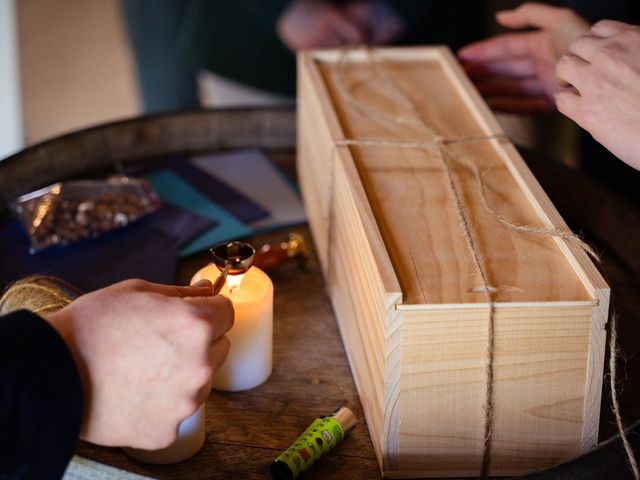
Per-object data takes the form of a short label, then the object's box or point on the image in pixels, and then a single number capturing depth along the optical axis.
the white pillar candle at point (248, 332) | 0.91
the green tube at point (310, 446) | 0.82
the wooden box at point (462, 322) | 0.78
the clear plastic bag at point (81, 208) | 1.20
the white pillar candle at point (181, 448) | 0.82
